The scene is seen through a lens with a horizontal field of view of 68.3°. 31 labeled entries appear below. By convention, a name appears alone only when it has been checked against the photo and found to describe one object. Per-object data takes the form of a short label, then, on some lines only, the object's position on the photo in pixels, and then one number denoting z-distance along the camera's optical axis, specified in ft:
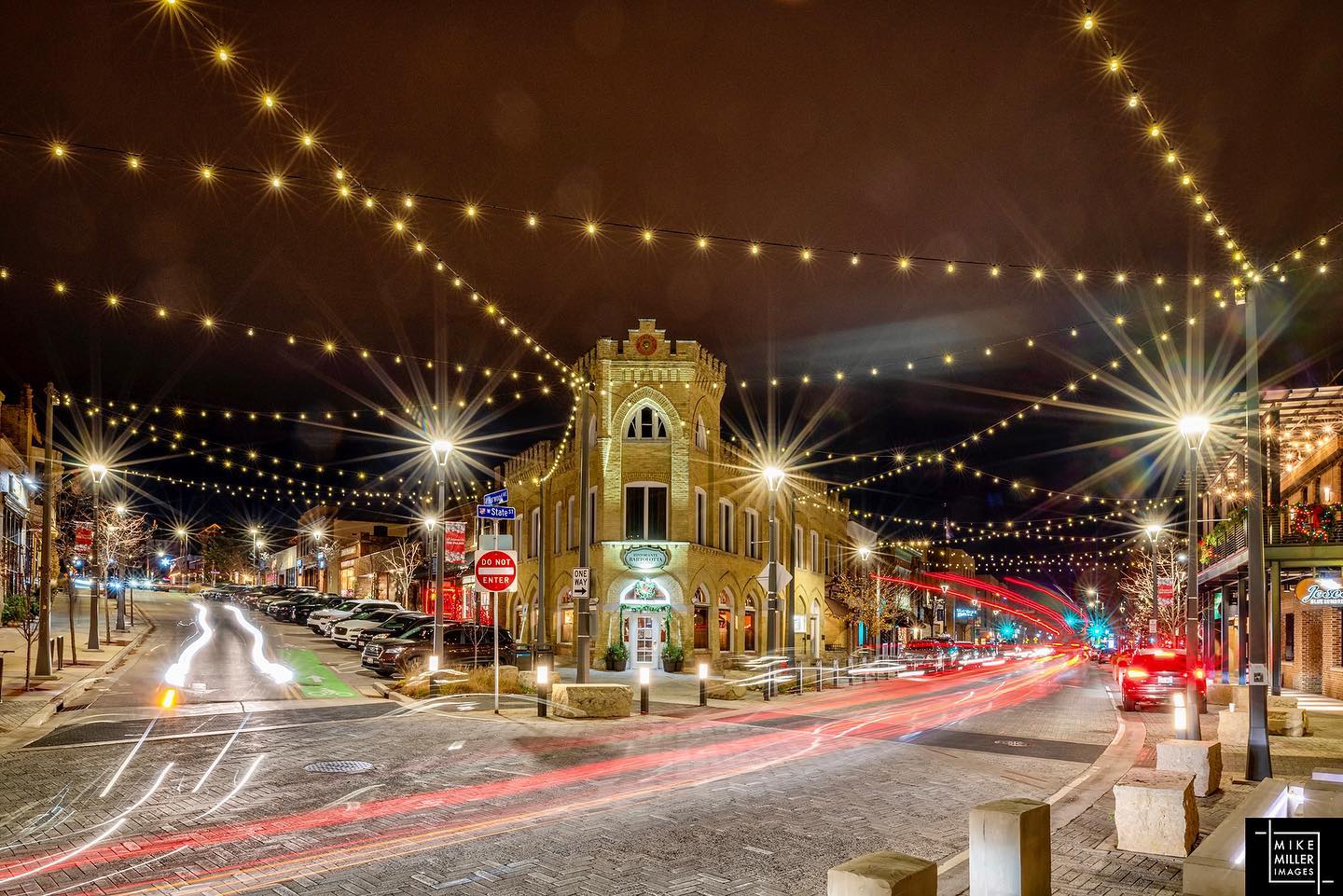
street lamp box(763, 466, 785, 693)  87.01
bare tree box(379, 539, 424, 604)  203.10
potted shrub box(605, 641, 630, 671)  109.29
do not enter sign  61.87
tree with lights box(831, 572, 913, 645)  180.96
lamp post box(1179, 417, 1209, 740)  56.95
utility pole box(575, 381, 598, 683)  70.18
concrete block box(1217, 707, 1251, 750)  50.88
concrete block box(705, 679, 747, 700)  79.20
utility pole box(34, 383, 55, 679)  72.08
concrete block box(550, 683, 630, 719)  58.82
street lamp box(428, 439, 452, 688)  77.51
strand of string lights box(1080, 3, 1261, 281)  38.27
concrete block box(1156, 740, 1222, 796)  36.32
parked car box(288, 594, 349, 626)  159.12
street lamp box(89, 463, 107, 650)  102.03
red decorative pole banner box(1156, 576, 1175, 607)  104.47
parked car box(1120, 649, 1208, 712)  76.43
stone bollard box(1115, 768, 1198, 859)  27.22
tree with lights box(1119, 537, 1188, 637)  167.32
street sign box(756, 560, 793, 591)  90.12
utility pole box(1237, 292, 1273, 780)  39.55
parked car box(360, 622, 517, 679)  85.66
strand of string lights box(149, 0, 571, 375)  37.35
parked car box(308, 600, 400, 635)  139.64
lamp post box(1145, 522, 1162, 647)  119.71
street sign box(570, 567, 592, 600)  68.54
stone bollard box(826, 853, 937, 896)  15.10
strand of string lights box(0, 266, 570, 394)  51.69
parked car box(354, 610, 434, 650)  106.42
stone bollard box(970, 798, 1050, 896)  20.11
